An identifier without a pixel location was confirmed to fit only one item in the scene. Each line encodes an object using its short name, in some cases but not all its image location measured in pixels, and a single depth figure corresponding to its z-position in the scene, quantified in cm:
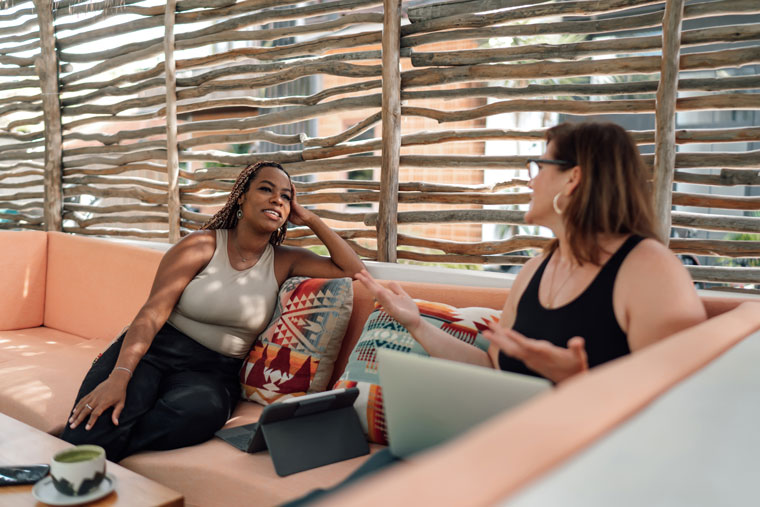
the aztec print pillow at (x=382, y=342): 191
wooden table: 141
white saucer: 137
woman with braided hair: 198
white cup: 137
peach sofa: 174
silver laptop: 90
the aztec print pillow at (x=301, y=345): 223
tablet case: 171
